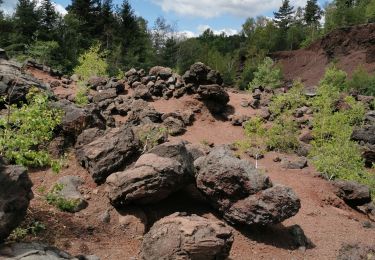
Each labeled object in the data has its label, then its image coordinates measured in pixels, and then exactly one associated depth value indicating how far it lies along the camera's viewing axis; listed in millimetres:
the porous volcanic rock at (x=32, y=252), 5844
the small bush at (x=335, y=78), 39994
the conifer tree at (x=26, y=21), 39812
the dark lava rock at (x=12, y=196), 6016
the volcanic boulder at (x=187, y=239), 7141
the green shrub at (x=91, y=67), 31391
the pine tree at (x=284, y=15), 91938
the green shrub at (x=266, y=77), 39556
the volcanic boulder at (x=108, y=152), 10180
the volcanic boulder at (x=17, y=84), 13641
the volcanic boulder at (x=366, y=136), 21066
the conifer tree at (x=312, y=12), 94750
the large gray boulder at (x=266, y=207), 9203
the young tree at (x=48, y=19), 40888
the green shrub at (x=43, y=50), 35375
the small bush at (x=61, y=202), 9008
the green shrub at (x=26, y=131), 7617
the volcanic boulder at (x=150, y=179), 8852
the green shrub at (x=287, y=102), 23391
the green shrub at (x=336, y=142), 16375
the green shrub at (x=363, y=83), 41062
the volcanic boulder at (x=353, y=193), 13859
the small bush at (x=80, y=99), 18341
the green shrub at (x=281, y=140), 20578
